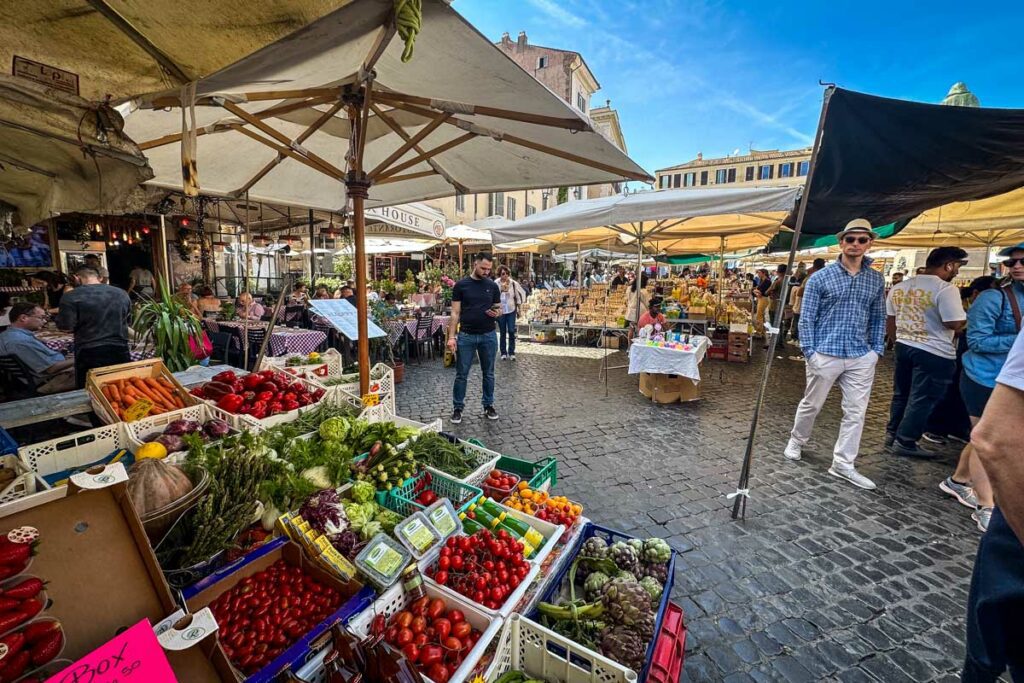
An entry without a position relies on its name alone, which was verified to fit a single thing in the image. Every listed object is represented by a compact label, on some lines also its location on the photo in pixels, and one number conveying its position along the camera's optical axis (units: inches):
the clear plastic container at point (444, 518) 88.7
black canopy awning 97.9
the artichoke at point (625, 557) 88.0
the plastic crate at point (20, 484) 65.4
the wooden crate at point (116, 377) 117.9
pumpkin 68.9
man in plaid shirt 155.3
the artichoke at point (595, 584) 83.4
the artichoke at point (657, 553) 90.1
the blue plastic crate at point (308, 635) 57.1
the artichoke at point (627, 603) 73.9
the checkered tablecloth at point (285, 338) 279.1
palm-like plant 188.9
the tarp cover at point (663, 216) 191.2
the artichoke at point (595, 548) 91.7
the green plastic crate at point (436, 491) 102.3
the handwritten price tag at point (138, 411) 115.1
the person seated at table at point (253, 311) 333.4
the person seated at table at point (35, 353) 187.9
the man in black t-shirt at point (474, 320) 208.1
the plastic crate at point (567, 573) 69.9
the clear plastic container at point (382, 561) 73.4
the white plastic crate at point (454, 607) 63.4
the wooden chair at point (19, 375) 188.9
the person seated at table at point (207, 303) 323.3
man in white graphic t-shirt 168.2
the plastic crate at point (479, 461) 113.5
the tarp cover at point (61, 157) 46.6
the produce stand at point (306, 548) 50.6
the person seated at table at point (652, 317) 281.1
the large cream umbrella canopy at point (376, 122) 77.0
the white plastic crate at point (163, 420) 109.0
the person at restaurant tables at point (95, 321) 167.0
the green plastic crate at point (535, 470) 125.0
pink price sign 40.5
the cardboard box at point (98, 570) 46.6
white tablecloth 241.9
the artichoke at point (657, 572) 87.9
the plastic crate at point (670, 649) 69.6
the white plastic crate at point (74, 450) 94.3
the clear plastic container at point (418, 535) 80.8
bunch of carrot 121.1
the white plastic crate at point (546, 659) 62.7
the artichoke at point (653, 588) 81.1
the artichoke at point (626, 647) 67.9
